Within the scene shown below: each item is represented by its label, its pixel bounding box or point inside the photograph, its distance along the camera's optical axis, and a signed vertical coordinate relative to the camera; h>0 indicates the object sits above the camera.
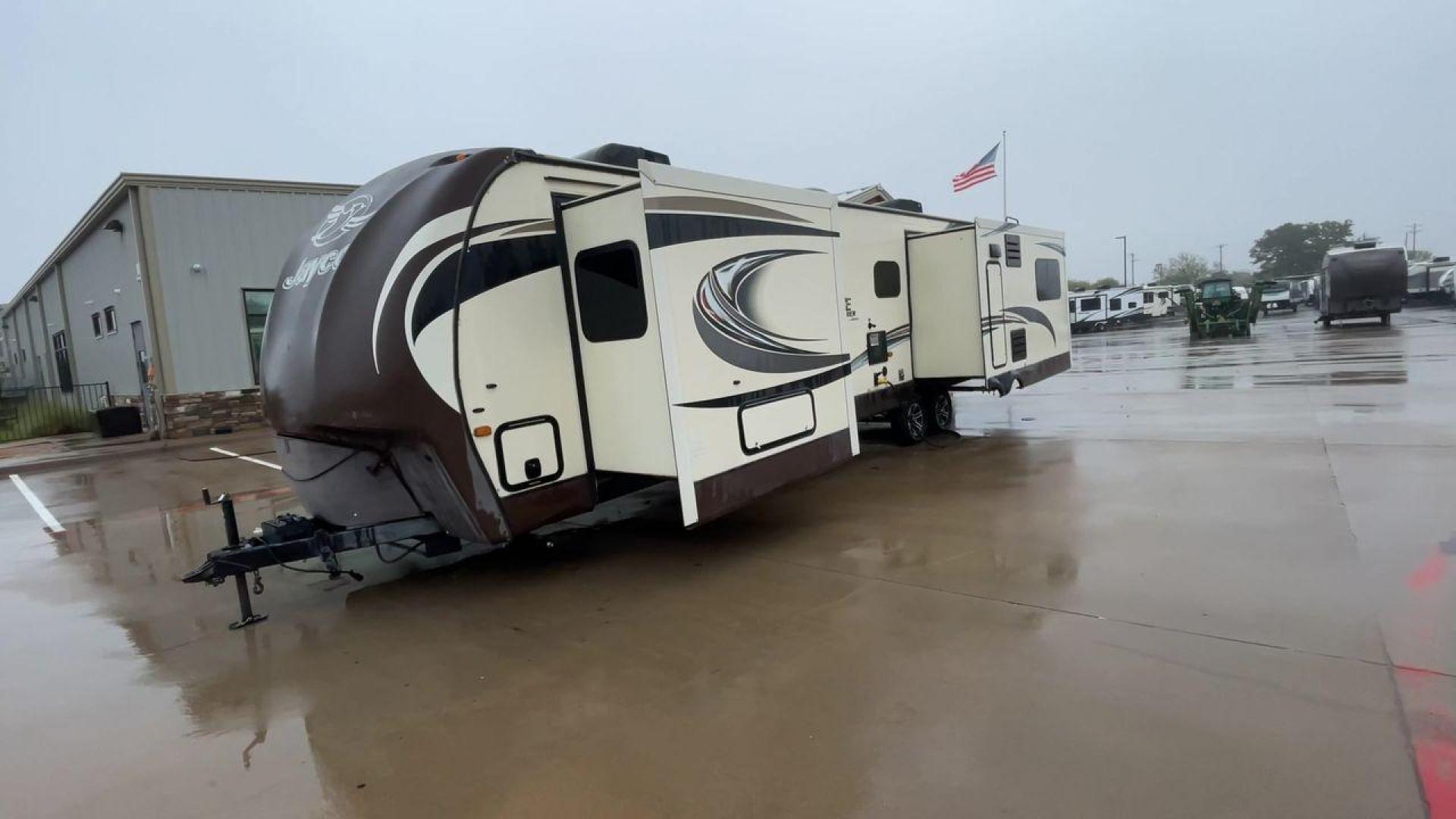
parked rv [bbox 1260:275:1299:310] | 43.25 -0.62
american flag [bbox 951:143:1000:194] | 13.32 +2.49
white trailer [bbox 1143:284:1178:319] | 41.45 +0.00
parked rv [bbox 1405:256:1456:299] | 37.75 -0.26
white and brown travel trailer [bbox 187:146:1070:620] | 4.71 +0.06
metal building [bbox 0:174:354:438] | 16.91 +2.68
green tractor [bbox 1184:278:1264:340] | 26.12 -0.62
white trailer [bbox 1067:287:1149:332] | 39.94 -0.20
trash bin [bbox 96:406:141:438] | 18.59 -0.42
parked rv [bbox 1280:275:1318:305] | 44.00 -0.32
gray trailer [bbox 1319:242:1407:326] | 24.31 -0.10
